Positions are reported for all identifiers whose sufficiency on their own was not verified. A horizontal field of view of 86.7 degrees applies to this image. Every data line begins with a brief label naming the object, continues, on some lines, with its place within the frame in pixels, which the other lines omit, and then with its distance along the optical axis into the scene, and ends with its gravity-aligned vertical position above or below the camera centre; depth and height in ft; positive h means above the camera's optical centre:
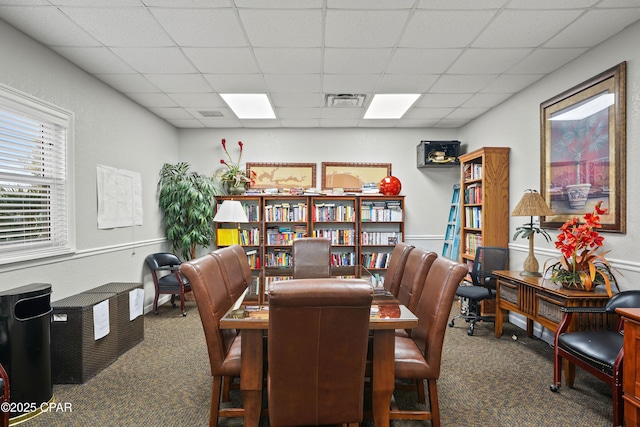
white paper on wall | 11.95 +0.54
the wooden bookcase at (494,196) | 14.11 +0.53
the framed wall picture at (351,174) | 18.74 +1.98
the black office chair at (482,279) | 12.82 -2.83
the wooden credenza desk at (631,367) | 6.00 -2.87
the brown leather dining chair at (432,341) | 6.28 -2.54
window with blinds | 8.52 +0.93
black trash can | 7.24 -2.92
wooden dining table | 5.99 -2.78
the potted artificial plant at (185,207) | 16.10 +0.18
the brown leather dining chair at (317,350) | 4.81 -2.11
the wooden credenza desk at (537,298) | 8.37 -2.50
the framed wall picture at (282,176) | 18.70 +1.89
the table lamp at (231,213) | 14.65 -0.10
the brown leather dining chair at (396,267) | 9.62 -1.71
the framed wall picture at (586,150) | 9.02 +1.75
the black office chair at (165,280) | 14.33 -2.95
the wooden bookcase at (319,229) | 17.52 -0.92
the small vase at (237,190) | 17.71 +1.08
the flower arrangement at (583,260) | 8.71 -1.40
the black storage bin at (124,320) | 10.45 -3.46
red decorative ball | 17.49 +1.22
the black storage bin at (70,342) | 8.79 -3.39
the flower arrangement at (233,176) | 17.75 +1.83
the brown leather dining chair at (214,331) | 6.31 -2.28
